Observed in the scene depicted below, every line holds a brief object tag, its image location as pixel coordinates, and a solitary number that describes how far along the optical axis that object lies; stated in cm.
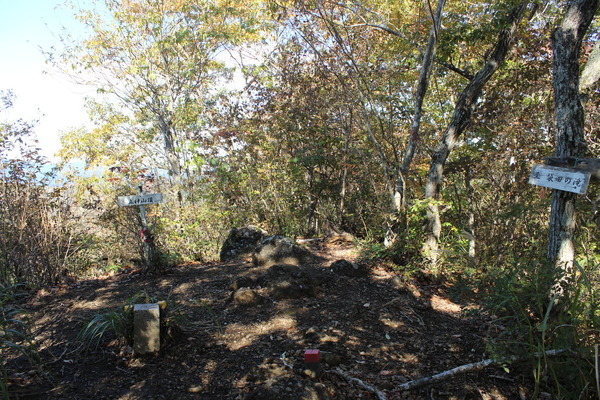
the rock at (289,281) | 396
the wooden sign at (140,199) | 480
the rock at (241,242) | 618
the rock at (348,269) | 470
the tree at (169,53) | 1084
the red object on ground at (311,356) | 251
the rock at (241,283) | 413
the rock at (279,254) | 520
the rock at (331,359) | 273
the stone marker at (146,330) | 281
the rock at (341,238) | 673
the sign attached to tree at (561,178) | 261
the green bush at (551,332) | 222
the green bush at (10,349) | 220
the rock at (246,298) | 378
